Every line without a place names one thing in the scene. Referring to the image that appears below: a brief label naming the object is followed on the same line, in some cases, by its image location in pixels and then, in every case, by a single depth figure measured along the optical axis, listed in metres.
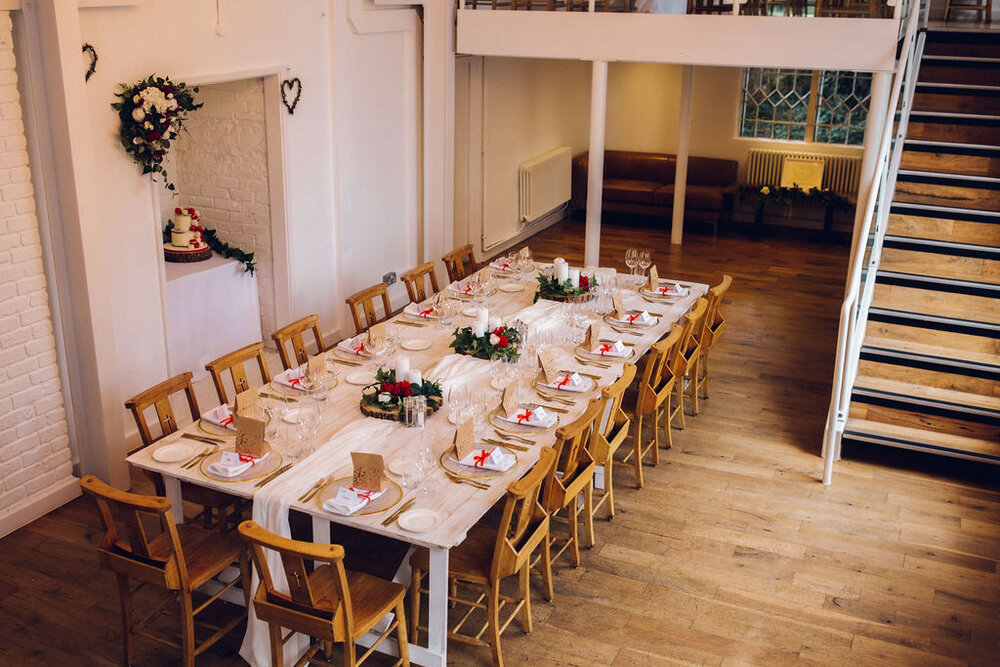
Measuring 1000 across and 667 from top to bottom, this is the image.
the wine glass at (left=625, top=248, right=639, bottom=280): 7.48
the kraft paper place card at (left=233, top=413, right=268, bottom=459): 4.40
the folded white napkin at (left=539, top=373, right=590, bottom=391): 5.39
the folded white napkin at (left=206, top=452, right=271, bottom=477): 4.36
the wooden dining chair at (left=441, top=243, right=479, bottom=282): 7.72
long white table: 4.08
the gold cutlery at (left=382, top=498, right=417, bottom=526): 4.07
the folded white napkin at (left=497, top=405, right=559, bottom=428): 4.95
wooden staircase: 6.49
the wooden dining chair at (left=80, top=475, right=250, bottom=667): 3.94
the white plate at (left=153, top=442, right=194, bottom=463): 4.52
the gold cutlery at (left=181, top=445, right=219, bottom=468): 4.49
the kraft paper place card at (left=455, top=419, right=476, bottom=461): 4.52
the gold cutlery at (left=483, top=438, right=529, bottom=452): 4.72
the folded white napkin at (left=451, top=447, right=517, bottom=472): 4.49
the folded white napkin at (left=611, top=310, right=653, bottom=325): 6.53
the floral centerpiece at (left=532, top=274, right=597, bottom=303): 6.89
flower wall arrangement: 5.65
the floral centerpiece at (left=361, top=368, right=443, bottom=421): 4.98
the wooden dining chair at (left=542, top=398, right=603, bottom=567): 4.61
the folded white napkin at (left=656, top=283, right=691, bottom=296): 7.25
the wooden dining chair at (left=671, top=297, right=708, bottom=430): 6.39
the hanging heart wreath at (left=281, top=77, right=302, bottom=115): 7.20
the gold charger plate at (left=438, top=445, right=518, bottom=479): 4.46
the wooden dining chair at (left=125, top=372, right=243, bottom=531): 4.65
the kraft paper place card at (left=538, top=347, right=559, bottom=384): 5.43
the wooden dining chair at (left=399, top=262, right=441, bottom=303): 7.04
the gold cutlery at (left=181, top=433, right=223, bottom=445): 4.72
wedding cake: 7.28
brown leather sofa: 12.83
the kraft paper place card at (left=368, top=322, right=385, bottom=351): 5.85
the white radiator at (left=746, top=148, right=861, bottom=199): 12.64
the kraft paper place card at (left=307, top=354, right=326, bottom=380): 5.23
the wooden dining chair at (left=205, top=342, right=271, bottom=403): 5.17
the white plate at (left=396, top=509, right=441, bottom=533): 4.02
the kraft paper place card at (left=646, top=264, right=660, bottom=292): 7.28
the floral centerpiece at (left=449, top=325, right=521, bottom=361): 5.70
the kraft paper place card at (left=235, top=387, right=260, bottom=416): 4.81
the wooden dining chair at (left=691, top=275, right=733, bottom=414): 6.92
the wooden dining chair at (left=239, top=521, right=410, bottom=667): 3.65
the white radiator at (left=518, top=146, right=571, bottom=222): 11.99
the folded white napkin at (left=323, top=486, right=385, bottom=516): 4.11
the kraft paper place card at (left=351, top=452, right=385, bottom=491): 4.17
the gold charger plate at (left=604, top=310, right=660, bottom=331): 6.48
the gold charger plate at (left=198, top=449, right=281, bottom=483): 4.36
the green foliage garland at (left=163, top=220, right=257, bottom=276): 7.49
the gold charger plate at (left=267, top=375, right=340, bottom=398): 5.25
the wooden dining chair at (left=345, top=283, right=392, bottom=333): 6.44
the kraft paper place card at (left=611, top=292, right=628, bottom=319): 6.61
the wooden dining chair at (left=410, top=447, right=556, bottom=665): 4.13
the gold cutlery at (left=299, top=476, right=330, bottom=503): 4.23
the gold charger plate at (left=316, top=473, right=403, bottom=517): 4.14
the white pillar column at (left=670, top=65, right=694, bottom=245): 11.38
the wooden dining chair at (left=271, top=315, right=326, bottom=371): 5.70
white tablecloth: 7.00
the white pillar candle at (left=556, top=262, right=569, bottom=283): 7.00
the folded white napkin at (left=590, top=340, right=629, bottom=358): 5.90
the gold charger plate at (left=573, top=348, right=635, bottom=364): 5.87
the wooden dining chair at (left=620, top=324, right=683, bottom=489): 5.93
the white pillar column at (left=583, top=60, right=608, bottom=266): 8.78
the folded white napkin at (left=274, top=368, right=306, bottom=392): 5.30
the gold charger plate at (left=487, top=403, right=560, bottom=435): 4.90
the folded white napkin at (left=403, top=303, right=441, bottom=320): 6.54
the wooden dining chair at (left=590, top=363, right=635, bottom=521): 5.11
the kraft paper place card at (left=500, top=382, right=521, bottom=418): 4.98
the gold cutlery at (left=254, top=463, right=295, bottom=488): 4.35
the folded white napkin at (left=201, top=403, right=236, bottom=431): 4.85
